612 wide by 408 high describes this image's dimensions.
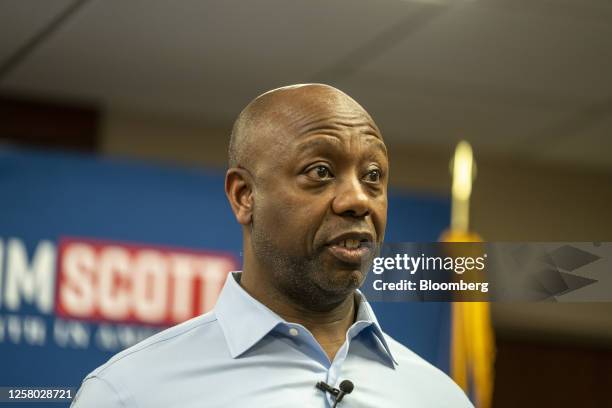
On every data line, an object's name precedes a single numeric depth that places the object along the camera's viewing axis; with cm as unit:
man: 416
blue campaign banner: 500
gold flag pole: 438
